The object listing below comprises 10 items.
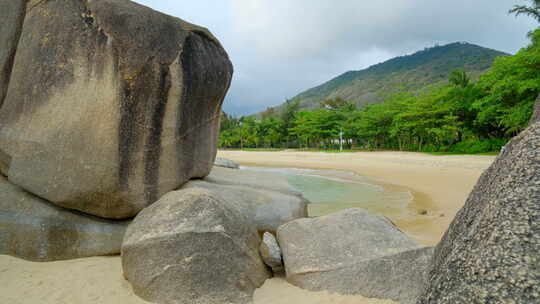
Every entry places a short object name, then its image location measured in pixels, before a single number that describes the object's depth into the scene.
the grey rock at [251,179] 5.51
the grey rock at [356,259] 2.90
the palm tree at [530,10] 22.88
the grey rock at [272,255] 3.48
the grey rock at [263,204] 4.41
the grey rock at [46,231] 3.57
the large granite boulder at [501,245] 0.94
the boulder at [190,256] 2.82
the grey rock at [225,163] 11.14
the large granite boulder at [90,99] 3.77
